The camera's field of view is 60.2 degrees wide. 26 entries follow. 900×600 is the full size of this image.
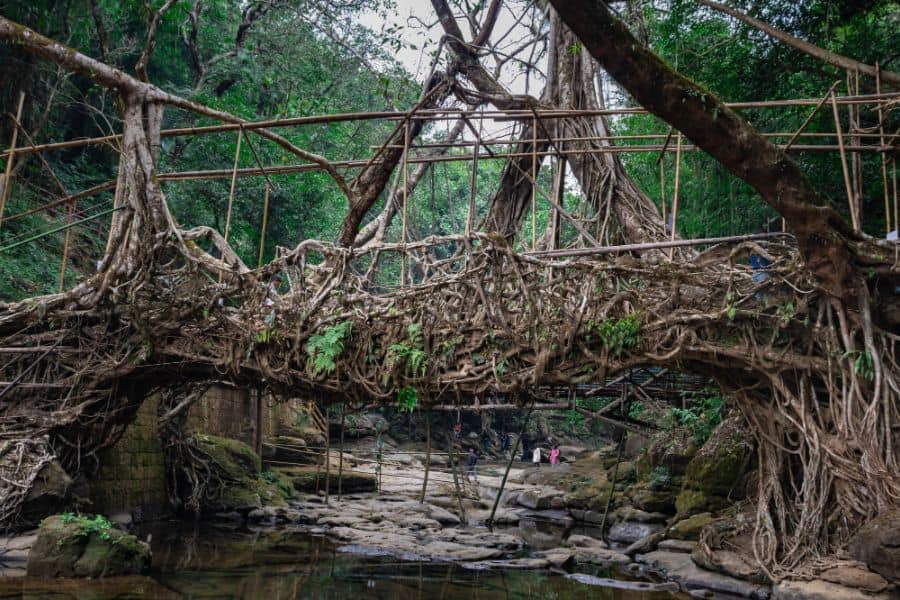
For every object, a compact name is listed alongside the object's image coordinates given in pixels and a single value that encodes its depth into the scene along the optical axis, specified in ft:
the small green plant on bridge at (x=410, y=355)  29.22
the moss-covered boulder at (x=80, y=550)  25.13
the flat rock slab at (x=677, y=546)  34.37
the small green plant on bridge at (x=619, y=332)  26.94
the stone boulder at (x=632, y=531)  42.04
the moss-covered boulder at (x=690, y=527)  35.78
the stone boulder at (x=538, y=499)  55.11
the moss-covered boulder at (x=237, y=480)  44.01
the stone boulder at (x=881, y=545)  21.24
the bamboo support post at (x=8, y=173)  32.37
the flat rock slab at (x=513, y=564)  32.53
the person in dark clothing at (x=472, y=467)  67.10
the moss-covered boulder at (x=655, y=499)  43.93
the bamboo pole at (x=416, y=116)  27.15
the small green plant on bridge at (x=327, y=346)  29.43
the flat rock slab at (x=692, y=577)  26.58
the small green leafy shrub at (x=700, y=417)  42.65
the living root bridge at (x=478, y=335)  24.36
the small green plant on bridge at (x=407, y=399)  29.50
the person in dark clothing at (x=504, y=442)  103.90
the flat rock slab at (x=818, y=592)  21.90
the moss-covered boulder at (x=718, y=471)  37.13
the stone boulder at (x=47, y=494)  29.68
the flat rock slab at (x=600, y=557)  34.78
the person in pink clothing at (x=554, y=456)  82.91
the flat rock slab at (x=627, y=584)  28.40
